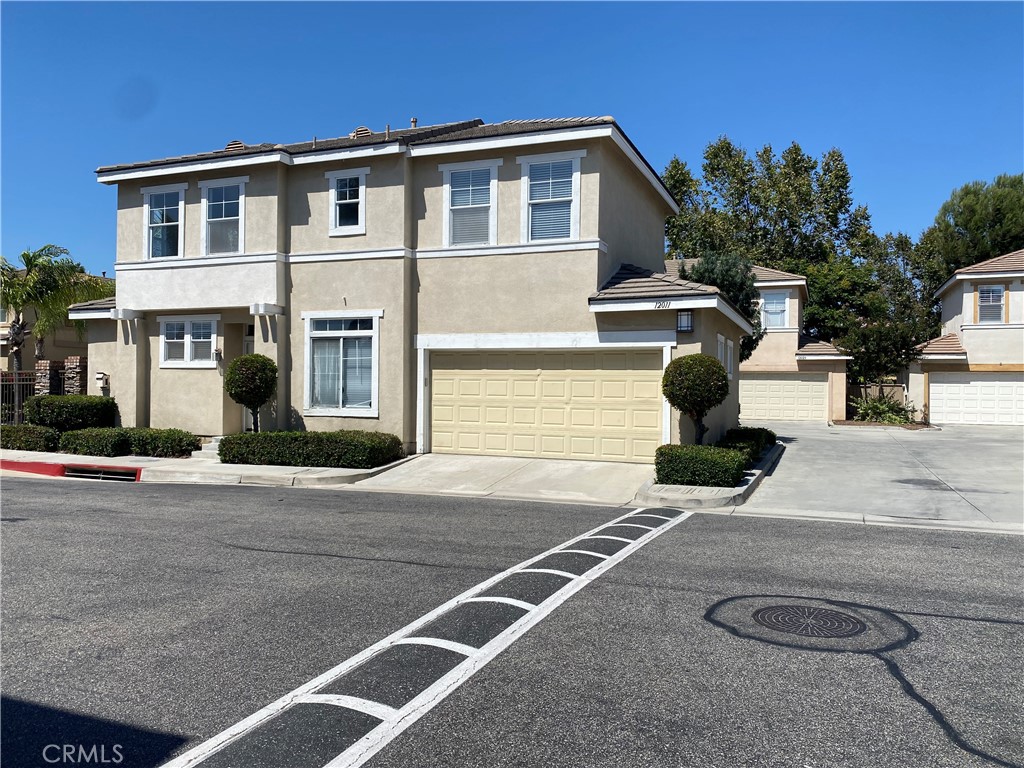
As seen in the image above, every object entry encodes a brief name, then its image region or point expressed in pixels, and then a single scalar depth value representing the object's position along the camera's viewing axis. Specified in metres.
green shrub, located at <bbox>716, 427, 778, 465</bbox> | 15.67
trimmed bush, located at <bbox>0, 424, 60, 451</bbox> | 18.11
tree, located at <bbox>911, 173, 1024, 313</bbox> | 42.75
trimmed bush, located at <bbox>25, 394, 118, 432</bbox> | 18.52
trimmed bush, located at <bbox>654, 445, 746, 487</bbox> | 13.03
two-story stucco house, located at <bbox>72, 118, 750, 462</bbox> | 15.85
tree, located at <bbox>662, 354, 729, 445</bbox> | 13.89
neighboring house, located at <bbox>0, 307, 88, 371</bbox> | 32.56
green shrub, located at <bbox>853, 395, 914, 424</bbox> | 31.03
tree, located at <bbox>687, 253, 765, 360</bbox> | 21.02
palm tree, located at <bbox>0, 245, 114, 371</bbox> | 23.22
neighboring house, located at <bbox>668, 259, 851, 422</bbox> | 31.91
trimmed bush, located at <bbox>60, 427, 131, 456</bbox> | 17.31
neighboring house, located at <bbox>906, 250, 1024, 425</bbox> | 30.81
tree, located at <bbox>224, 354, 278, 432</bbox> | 16.62
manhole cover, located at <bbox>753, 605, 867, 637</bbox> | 5.92
